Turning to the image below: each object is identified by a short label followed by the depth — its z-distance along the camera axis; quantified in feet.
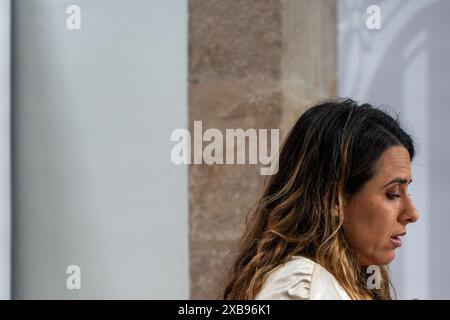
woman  14.48
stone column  29.22
